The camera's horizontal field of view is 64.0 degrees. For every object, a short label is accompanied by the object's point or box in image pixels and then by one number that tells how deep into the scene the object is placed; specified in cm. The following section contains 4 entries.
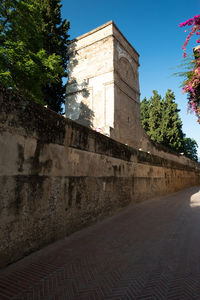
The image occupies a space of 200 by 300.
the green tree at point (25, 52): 1009
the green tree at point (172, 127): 2872
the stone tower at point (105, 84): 1519
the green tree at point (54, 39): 1889
